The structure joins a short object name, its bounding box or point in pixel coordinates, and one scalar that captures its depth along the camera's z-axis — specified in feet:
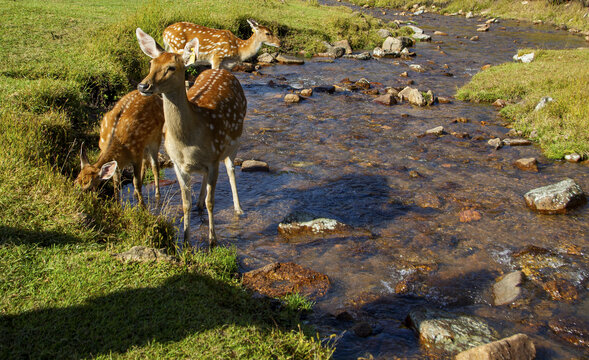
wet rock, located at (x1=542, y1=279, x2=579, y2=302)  18.93
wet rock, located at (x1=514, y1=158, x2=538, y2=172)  32.30
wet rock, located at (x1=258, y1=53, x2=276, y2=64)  64.34
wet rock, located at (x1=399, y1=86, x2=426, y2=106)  47.93
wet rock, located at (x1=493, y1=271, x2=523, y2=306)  18.65
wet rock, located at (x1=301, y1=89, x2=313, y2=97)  50.24
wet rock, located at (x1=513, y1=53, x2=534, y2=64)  62.88
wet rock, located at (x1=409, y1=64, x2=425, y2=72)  63.62
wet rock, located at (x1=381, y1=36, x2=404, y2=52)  75.49
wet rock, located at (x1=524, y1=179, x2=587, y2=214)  26.03
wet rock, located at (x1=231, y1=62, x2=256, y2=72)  59.52
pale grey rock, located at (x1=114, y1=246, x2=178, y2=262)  16.26
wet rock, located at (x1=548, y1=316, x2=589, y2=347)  16.44
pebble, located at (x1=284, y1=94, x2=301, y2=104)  47.37
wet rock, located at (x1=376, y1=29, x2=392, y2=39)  84.07
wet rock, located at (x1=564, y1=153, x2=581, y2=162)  33.45
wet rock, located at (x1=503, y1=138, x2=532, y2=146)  36.76
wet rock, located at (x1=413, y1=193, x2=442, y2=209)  27.22
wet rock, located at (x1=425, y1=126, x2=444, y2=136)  39.42
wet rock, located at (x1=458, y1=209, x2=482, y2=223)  25.57
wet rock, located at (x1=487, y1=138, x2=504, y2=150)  36.27
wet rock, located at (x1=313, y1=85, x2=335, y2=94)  51.96
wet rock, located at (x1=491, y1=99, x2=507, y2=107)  47.02
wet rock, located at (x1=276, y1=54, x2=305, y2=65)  64.75
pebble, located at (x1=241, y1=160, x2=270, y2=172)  31.35
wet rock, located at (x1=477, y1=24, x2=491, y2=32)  100.38
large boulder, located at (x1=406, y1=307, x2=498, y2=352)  15.49
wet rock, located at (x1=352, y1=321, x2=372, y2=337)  16.16
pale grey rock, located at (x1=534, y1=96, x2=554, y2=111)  40.88
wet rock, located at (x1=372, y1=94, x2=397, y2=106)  47.88
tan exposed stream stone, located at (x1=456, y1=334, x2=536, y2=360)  14.01
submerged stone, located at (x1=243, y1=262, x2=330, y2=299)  18.33
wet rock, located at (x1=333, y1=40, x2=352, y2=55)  72.90
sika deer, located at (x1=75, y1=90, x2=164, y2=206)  23.02
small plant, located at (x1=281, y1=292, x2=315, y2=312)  16.93
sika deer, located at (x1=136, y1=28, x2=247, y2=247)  18.45
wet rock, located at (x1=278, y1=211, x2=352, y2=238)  23.35
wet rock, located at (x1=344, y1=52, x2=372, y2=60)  69.71
